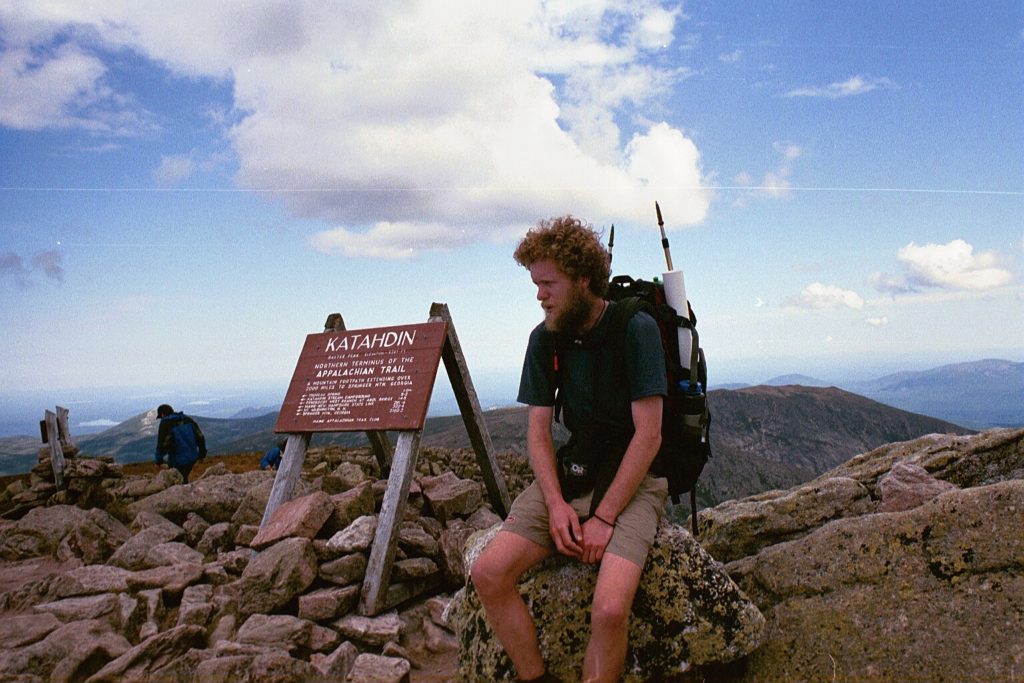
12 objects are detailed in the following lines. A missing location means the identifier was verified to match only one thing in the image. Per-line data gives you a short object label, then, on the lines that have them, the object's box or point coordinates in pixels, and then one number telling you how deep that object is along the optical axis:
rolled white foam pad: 4.13
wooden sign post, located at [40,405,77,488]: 13.02
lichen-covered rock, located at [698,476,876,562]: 5.21
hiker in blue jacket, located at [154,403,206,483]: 14.20
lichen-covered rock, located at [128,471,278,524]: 9.08
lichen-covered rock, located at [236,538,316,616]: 6.08
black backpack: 4.03
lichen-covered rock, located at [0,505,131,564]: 8.46
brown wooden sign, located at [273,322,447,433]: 7.30
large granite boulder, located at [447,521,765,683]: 3.64
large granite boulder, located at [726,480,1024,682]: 3.44
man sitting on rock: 3.56
